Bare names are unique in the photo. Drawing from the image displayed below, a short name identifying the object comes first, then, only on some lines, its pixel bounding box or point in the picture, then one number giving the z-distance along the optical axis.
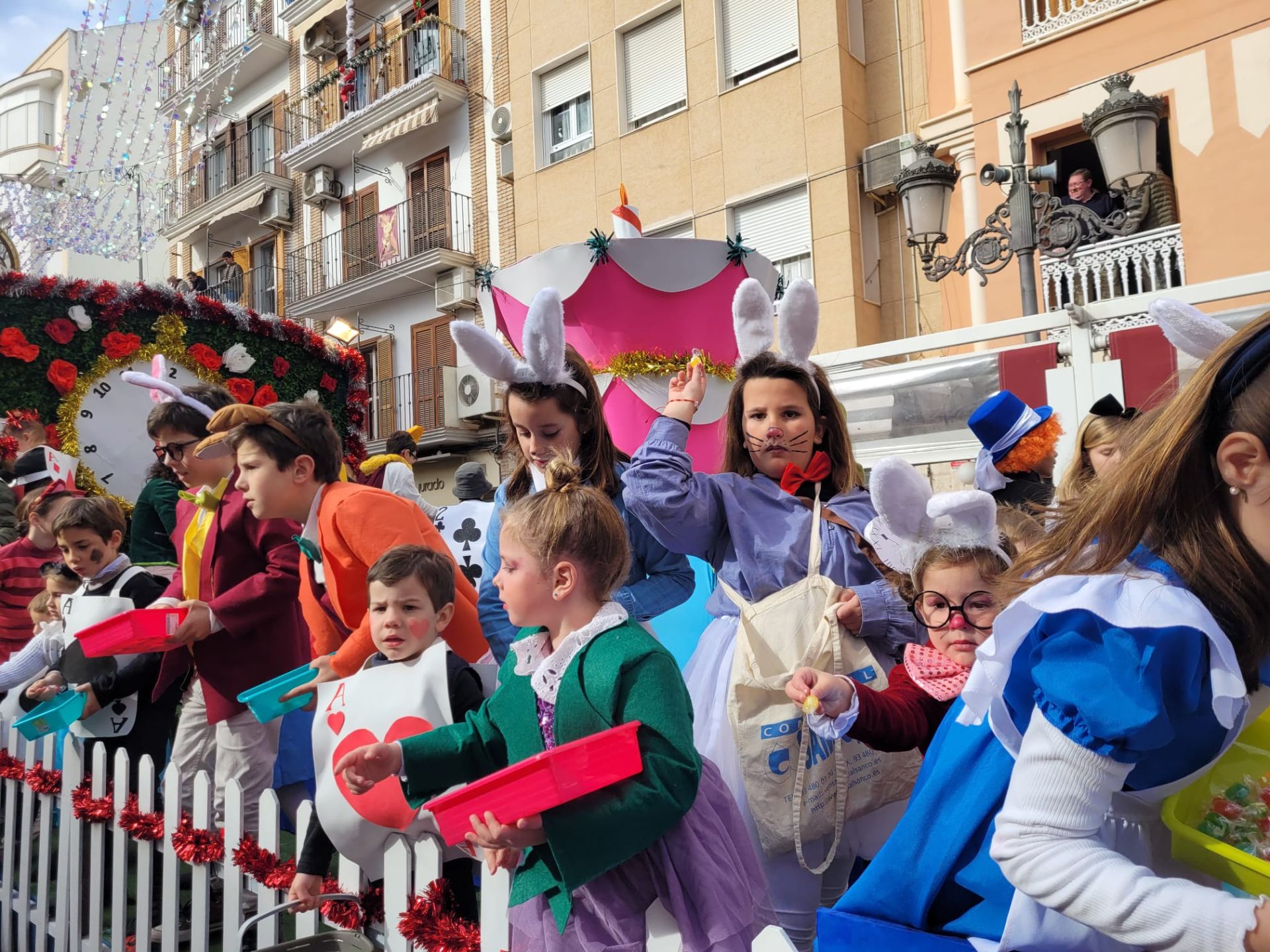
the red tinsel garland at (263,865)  2.29
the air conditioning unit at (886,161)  10.77
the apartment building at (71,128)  14.29
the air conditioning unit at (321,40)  18.27
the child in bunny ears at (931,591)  1.77
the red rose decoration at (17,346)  5.36
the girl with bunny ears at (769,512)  2.13
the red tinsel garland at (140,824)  2.79
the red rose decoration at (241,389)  6.09
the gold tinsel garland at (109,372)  5.57
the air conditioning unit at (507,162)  14.72
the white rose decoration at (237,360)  6.18
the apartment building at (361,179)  15.95
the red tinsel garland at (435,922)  1.87
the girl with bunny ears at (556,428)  2.55
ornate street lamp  6.05
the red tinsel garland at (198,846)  2.54
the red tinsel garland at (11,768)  3.57
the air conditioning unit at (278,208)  19.25
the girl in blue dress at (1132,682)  1.02
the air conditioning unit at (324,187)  18.14
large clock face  5.69
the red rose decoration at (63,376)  5.52
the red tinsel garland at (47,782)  3.35
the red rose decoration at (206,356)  6.06
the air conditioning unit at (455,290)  15.85
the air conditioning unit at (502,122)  14.62
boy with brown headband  2.75
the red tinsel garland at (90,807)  3.01
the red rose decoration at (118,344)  5.73
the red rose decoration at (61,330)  5.52
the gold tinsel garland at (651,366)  3.31
